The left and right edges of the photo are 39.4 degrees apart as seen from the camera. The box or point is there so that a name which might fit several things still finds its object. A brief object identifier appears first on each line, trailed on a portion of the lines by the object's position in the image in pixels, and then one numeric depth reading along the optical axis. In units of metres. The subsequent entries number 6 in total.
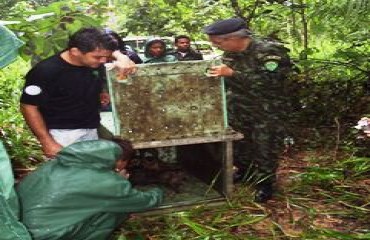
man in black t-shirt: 3.54
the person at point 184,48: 6.40
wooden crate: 3.80
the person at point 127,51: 4.71
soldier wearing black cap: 4.07
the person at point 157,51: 5.95
